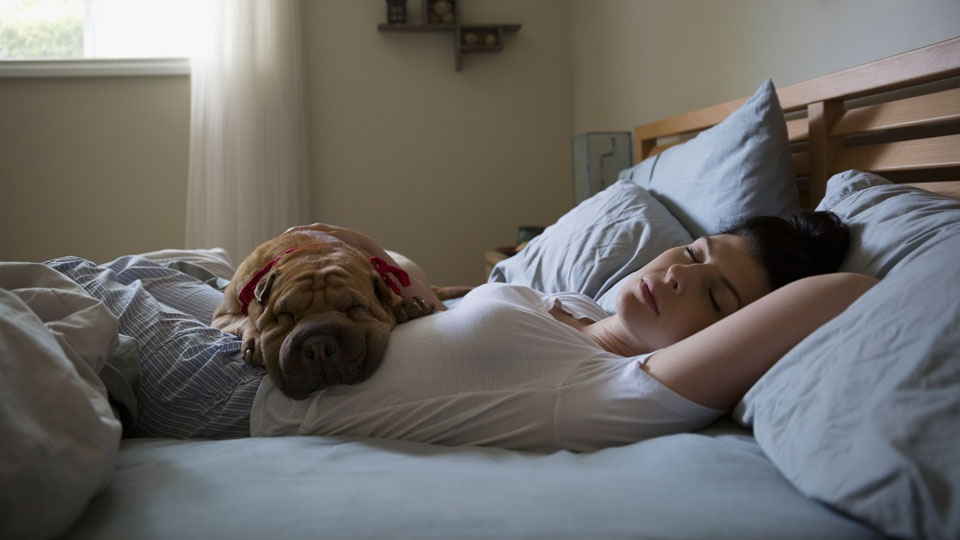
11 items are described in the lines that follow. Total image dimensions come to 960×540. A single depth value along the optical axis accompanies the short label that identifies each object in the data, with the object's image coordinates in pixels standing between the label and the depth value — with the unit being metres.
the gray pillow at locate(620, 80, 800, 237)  1.56
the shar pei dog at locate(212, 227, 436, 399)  1.02
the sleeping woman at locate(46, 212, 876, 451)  0.94
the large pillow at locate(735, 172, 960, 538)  0.64
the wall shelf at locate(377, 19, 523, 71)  3.69
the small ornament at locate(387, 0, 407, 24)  3.65
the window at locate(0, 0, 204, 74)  3.72
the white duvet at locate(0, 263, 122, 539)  0.66
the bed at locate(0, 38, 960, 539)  0.67
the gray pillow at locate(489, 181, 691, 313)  1.72
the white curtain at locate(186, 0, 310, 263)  3.59
